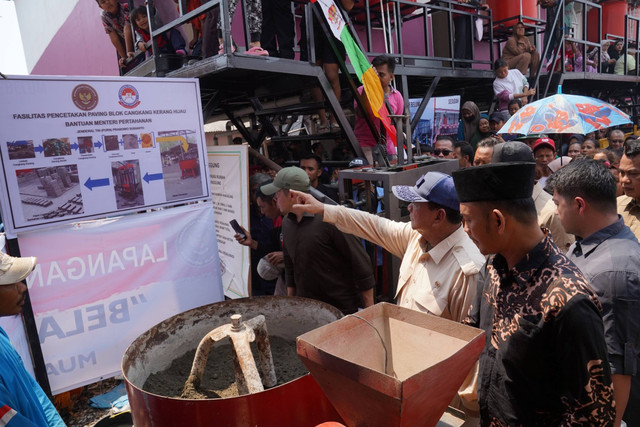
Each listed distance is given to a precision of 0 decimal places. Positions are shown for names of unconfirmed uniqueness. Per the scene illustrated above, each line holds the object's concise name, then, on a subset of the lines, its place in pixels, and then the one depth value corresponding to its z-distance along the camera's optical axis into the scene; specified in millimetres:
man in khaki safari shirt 2197
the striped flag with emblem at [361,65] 4847
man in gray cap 3467
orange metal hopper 1152
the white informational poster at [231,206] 4059
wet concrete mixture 2146
